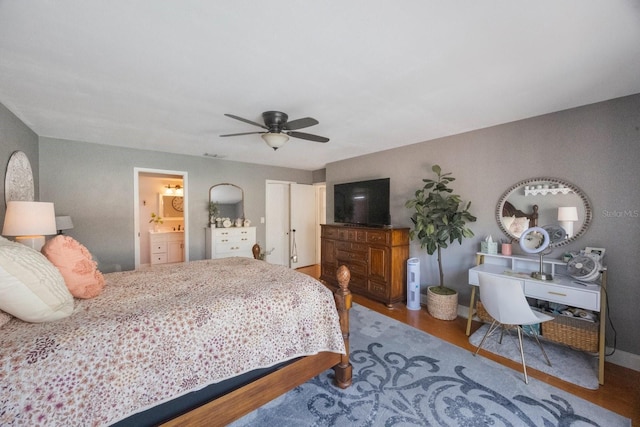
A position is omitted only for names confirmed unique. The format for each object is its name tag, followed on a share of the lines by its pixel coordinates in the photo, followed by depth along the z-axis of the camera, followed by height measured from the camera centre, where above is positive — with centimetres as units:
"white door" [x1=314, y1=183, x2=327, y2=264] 610 +0
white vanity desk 199 -66
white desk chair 202 -79
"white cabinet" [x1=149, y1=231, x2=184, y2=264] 541 -82
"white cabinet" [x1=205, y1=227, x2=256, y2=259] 437 -58
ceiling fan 233 +78
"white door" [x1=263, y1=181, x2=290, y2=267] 537 -27
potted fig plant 303 -19
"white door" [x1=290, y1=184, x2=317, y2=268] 569 -35
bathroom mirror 599 +8
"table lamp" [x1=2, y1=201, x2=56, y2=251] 190 -7
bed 102 -73
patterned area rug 162 -138
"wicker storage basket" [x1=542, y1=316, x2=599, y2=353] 216 -112
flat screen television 389 +12
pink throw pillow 144 -33
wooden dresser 351 -74
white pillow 109 -36
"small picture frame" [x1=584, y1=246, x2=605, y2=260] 223 -39
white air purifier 343 -104
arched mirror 466 +21
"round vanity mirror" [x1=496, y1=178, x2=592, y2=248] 238 +1
